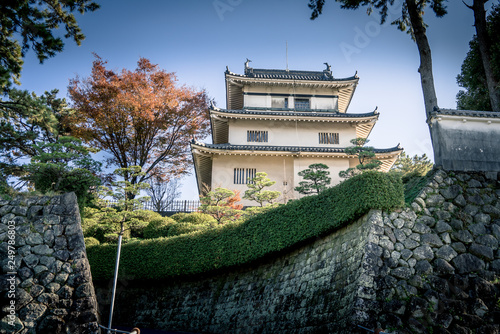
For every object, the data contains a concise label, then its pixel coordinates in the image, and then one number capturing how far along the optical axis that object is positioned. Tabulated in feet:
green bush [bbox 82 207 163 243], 51.55
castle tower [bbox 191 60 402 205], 75.51
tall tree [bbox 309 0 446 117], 45.15
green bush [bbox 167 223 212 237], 51.17
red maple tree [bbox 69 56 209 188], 80.84
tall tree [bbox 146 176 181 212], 85.44
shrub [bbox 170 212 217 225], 54.30
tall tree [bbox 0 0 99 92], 29.37
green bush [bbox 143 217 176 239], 55.31
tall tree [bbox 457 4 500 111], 45.80
